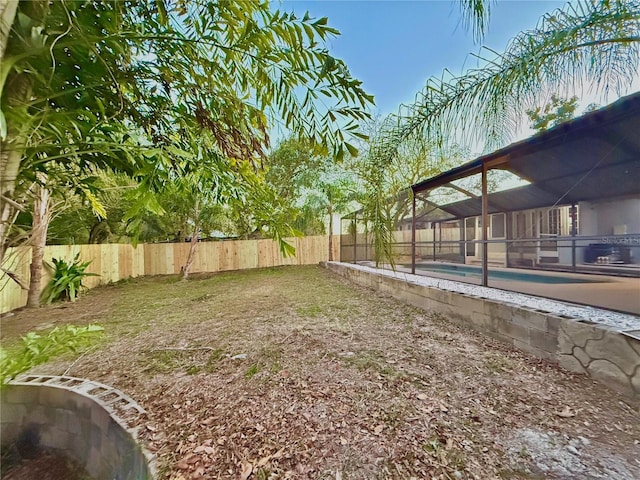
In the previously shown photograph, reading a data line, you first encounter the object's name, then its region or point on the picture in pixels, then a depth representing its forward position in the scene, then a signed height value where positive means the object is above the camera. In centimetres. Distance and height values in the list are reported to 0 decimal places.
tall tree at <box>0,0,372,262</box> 88 +84
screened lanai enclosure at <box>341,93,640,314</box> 338 +73
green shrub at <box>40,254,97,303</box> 579 -85
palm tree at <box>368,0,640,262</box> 202 +135
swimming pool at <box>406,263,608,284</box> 517 -83
